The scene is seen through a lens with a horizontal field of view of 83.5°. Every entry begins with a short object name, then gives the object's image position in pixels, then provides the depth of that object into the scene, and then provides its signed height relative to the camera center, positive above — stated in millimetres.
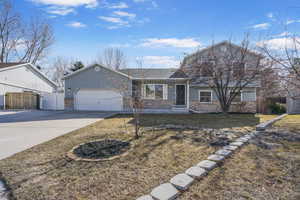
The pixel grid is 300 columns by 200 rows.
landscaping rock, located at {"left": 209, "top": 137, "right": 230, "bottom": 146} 4982 -1376
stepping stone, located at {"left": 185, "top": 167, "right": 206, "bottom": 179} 3050 -1406
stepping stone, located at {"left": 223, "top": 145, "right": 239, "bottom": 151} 4425 -1359
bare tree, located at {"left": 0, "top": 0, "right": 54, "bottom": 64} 24547 +9481
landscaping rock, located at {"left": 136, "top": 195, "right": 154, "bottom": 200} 2383 -1426
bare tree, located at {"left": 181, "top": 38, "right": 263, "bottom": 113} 11008 +1957
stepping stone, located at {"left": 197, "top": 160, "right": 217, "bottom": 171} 3379 -1396
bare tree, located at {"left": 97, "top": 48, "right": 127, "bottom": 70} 30734 +7380
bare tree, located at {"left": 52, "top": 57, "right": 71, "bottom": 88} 31859 +5873
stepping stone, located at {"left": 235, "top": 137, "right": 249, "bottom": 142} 5262 -1340
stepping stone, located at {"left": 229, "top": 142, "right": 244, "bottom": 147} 4828 -1343
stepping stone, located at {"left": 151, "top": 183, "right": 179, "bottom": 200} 2403 -1420
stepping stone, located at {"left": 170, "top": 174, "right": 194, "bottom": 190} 2683 -1412
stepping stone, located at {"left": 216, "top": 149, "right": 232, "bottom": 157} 4070 -1371
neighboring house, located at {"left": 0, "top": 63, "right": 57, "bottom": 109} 17375 +2174
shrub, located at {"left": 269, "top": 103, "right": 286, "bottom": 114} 16891 -1091
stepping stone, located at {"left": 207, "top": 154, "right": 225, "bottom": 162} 3760 -1383
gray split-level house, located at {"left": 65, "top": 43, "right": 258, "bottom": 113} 15430 +504
